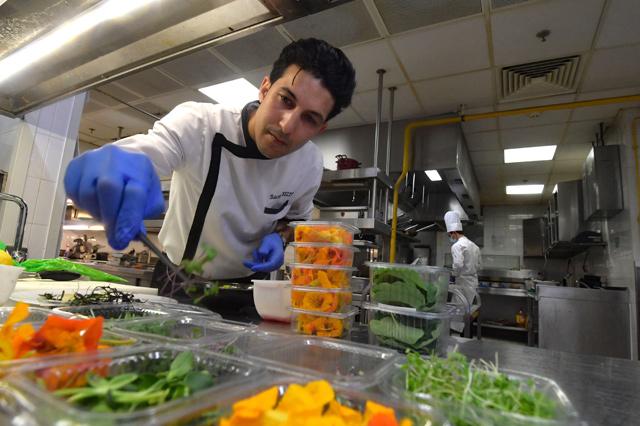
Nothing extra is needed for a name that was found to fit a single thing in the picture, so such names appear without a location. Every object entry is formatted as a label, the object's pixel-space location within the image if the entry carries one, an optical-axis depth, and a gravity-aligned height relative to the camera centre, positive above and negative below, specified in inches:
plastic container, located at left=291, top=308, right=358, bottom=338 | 38.7 -6.3
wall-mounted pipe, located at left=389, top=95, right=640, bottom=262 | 129.3 +63.3
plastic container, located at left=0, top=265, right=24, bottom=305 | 36.5 -3.9
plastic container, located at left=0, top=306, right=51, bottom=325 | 31.7 -6.4
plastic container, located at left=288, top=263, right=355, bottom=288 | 39.6 -1.2
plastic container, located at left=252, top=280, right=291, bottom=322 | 44.6 -4.7
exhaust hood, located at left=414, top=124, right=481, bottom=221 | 152.9 +51.7
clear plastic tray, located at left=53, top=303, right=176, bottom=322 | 35.1 -6.4
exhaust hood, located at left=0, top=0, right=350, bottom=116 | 39.8 +27.4
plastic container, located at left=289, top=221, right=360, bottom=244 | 40.9 +3.9
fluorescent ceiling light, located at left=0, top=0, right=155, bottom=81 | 40.7 +27.7
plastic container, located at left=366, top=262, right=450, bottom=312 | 34.5 -1.4
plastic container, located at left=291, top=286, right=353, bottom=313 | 39.2 -3.7
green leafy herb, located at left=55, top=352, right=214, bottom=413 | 17.7 -7.3
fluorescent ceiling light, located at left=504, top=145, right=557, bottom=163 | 189.5 +69.7
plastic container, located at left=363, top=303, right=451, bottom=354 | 34.0 -5.4
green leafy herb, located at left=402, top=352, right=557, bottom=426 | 18.6 -6.9
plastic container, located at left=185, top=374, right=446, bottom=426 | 18.2 -7.3
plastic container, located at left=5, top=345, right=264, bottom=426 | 14.5 -6.8
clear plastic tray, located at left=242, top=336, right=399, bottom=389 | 23.0 -7.2
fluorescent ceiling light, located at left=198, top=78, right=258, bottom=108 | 143.1 +69.4
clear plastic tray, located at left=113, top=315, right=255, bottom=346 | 27.9 -6.6
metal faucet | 71.0 +3.3
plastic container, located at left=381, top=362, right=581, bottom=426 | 17.6 -7.0
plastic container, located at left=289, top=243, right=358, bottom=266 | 40.3 +1.4
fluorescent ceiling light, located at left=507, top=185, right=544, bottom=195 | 261.0 +68.1
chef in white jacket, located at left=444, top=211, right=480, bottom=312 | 187.8 +10.3
